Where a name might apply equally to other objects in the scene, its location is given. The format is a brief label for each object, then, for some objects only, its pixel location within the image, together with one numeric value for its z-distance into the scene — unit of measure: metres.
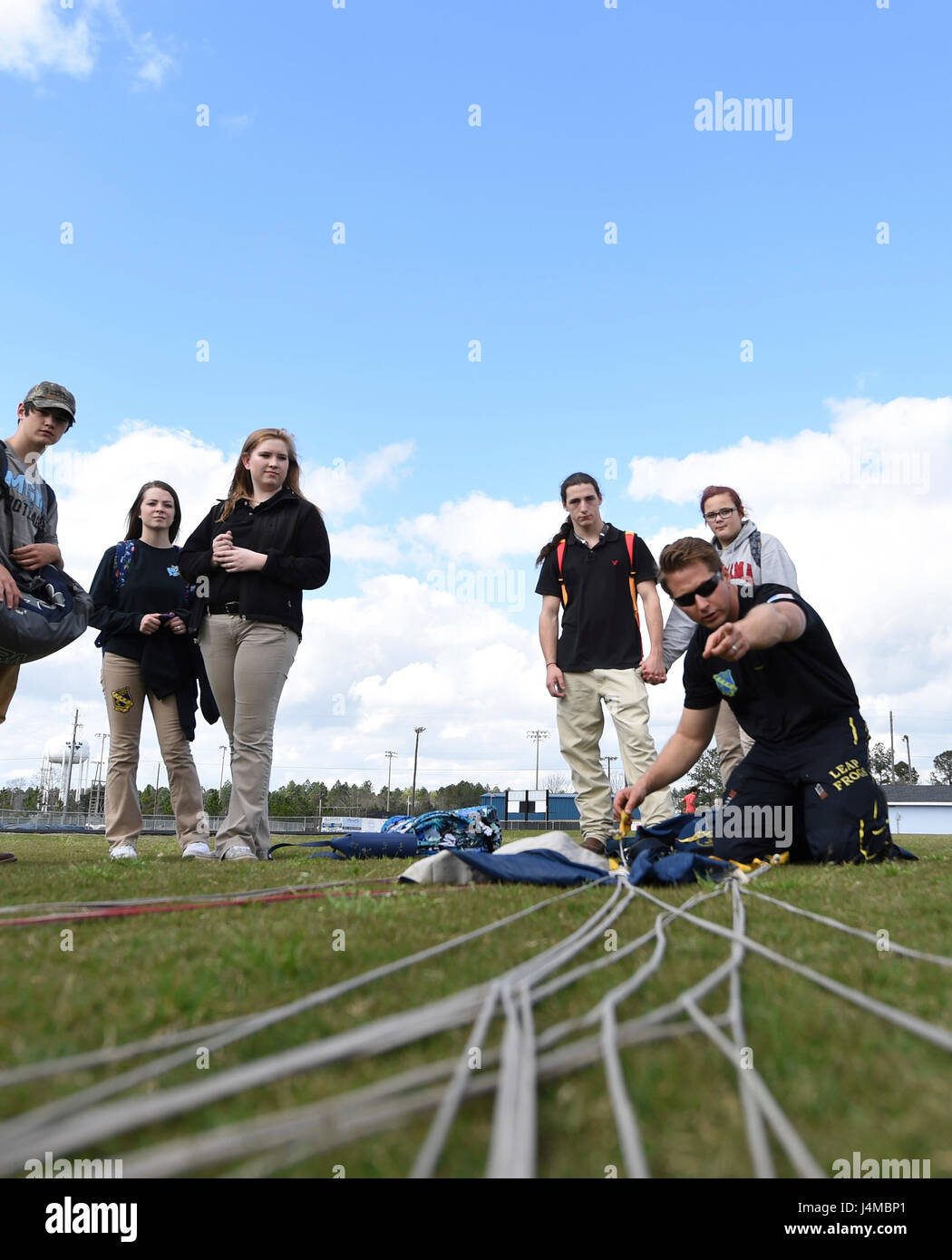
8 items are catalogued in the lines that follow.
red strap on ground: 2.00
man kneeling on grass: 3.69
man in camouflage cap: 3.97
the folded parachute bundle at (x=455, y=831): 5.26
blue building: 43.34
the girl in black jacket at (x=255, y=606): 4.48
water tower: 56.78
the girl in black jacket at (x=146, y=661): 4.85
